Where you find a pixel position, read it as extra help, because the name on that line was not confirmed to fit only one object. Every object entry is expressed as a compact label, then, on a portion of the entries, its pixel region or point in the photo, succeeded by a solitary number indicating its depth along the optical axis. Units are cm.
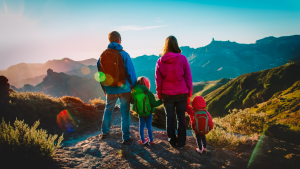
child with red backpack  321
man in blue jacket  338
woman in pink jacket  314
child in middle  341
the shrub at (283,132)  746
